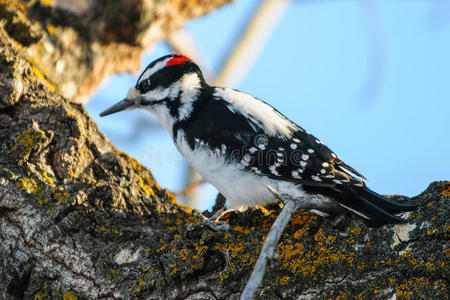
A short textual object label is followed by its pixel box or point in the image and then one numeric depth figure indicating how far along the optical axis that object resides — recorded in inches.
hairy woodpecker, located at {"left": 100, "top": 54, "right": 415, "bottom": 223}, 222.2
